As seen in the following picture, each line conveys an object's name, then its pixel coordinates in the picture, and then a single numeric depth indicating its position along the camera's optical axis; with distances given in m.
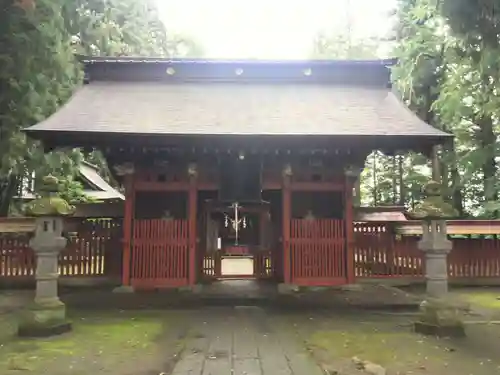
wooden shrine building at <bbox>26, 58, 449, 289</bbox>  8.61
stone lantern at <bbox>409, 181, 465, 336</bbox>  6.69
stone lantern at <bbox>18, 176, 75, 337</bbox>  6.73
